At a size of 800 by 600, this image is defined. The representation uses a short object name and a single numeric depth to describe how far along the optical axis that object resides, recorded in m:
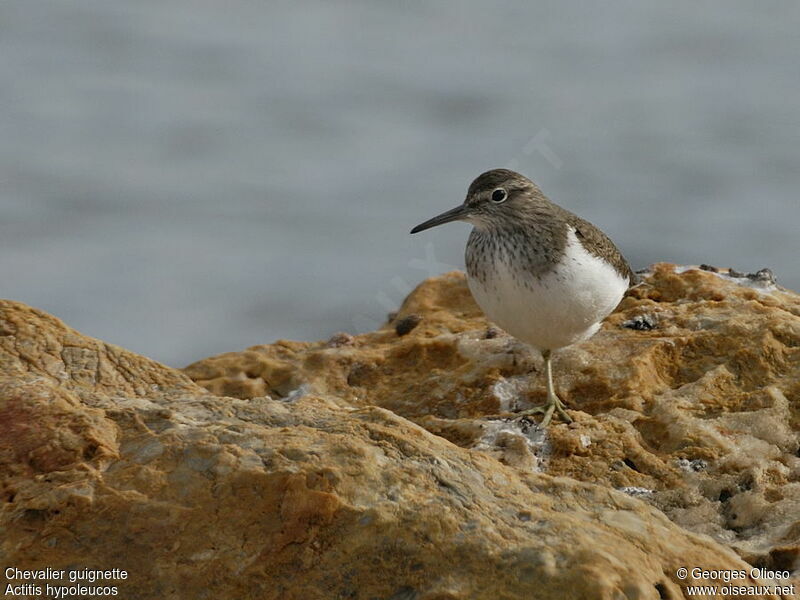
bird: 11.80
